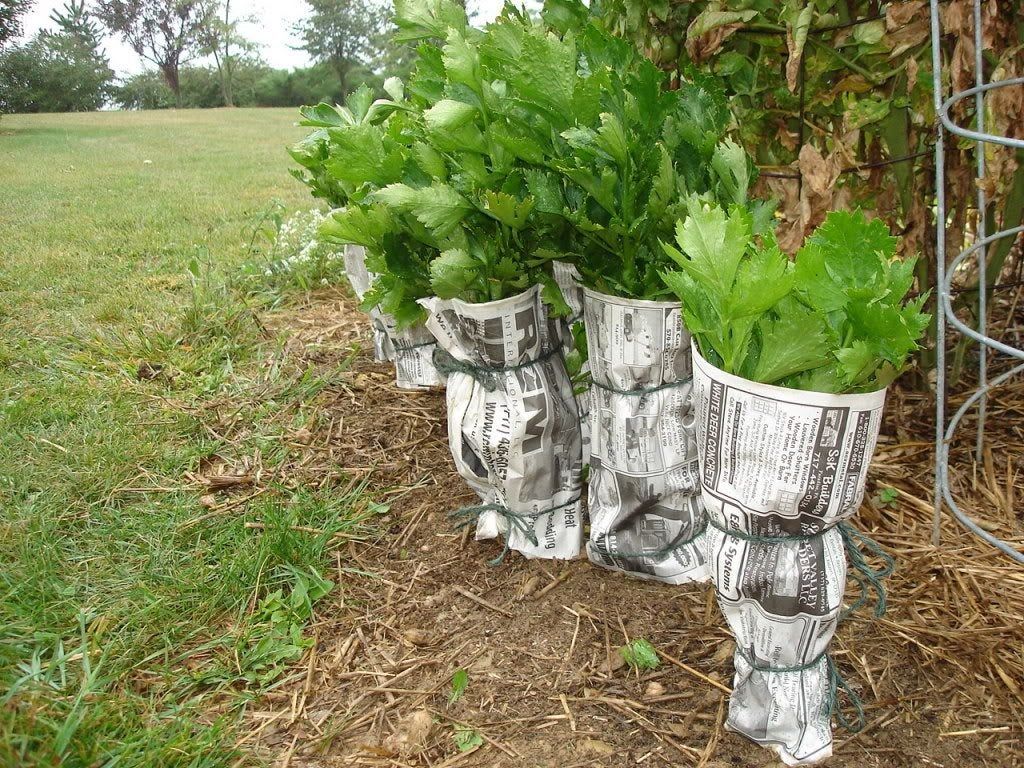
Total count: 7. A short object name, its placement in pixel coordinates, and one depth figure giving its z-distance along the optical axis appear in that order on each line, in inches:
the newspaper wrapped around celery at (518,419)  54.1
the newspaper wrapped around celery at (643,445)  50.9
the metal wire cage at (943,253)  46.0
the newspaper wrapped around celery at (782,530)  37.0
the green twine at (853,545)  40.4
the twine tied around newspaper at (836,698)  43.6
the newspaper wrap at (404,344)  88.8
